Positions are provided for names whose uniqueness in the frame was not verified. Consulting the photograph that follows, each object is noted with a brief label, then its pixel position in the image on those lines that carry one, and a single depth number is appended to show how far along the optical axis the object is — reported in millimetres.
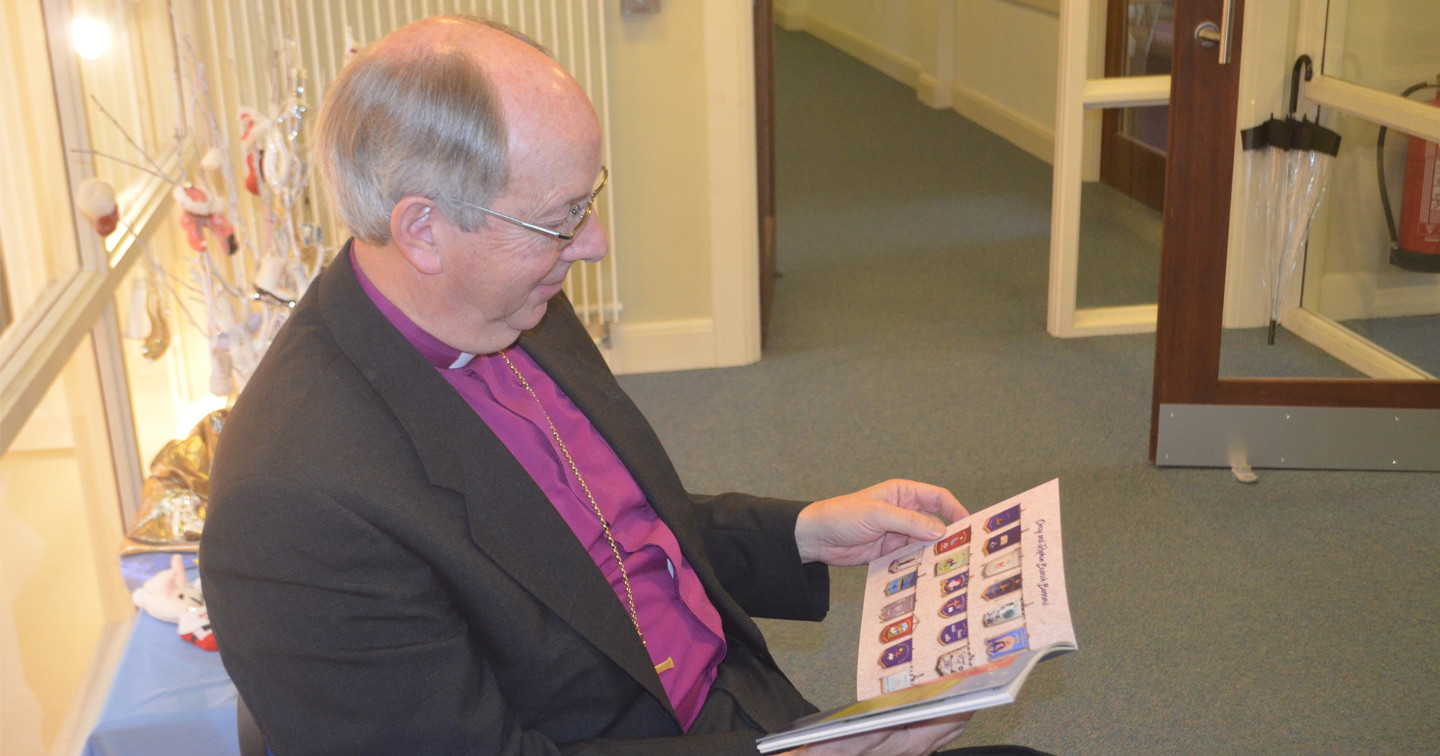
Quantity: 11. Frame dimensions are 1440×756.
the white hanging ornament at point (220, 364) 2166
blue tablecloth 1852
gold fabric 2104
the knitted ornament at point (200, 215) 2084
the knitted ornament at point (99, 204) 1932
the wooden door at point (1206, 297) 2939
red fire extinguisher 3080
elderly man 1072
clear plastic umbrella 3246
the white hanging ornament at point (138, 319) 2277
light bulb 2564
